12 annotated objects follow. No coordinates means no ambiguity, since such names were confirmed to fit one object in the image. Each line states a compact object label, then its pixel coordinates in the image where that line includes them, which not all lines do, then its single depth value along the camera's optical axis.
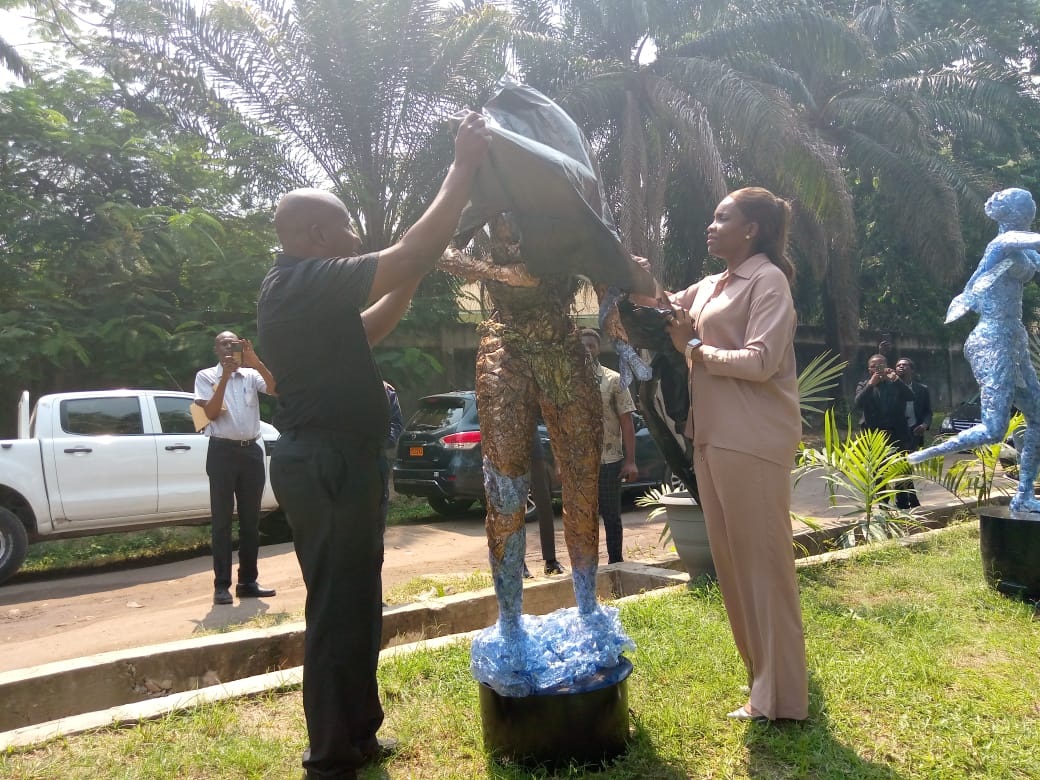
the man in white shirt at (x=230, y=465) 5.99
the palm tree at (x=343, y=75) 12.02
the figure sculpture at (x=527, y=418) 3.03
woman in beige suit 2.95
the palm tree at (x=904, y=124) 16.77
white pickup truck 7.21
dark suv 9.59
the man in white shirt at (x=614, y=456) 6.31
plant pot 5.10
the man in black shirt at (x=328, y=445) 2.62
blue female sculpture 4.80
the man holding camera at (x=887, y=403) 8.41
